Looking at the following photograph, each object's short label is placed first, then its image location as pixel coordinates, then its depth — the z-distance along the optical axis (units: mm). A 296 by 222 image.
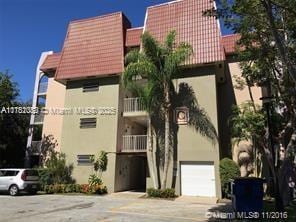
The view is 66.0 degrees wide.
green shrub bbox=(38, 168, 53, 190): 14992
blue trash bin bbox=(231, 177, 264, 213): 7540
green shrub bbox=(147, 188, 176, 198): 12750
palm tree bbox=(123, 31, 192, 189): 13115
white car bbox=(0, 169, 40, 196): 13767
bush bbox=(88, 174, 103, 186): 14517
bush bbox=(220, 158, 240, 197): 12624
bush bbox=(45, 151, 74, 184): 15126
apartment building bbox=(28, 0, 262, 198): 13721
